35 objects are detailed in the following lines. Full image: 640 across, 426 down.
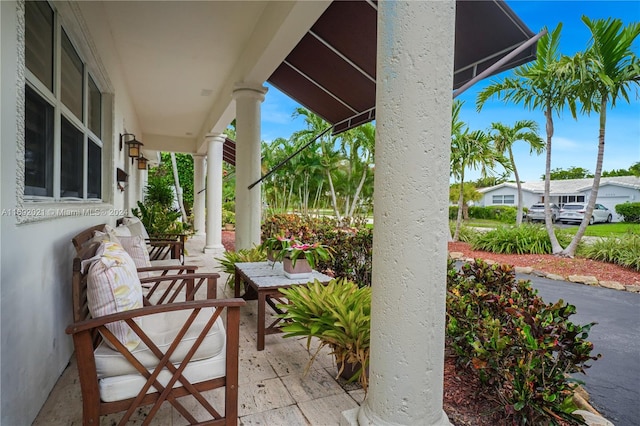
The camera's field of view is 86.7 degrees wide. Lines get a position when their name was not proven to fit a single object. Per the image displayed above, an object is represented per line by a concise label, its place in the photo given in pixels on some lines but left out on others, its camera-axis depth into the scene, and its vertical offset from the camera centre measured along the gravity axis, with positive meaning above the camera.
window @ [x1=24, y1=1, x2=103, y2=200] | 2.03 +0.69
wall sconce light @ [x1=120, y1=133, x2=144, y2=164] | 5.91 +1.06
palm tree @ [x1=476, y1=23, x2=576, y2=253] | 8.14 +3.22
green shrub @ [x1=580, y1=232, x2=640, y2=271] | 7.17 -0.79
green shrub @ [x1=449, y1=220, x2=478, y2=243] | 11.48 -0.72
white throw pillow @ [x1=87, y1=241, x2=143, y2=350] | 1.54 -0.40
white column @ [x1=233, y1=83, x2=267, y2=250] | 5.06 +0.72
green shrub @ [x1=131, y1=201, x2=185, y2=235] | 6.67 -0.22
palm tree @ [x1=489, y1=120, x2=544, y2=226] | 10.57 +2.49
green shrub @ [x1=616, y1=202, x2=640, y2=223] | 18.17 +0.29
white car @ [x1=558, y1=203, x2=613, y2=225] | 19.48 +0.11
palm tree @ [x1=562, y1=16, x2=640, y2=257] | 6.96 +3.14
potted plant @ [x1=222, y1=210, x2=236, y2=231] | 14.60 -0.50
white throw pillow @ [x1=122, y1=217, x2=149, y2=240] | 4.56 -0.26
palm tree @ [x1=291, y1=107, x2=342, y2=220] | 12.65 +2.61
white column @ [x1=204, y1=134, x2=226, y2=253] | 8.27 +0.42
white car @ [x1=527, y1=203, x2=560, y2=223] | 20.05 +0.15
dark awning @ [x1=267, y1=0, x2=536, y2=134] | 2.50 +1.57
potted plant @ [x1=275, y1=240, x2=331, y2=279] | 3.02 -0.43
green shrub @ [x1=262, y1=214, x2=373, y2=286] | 4.62 -0.59
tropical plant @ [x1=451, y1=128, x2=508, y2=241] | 10.96 +1.98
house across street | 22.70 +1.77
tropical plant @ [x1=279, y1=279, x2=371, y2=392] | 2.06 -0.71
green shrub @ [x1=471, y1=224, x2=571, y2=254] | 9.18 -0.72
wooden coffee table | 2.73 -0.62
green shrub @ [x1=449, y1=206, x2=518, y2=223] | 20.72 +0.05
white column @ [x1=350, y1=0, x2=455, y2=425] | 1.39 +0.04
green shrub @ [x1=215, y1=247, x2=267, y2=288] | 4.22 -0.62
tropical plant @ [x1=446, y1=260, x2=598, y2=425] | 1.67 -0.76
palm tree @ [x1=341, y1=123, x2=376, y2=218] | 12.37 +2.23
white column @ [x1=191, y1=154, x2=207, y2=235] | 10.98 +0.41
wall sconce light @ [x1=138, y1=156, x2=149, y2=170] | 7.86 +1.04
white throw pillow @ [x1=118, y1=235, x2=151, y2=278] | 3.24 -0.41
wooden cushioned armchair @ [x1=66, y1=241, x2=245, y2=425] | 1.40 -0.71
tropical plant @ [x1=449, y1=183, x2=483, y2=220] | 16.83 +0.91
